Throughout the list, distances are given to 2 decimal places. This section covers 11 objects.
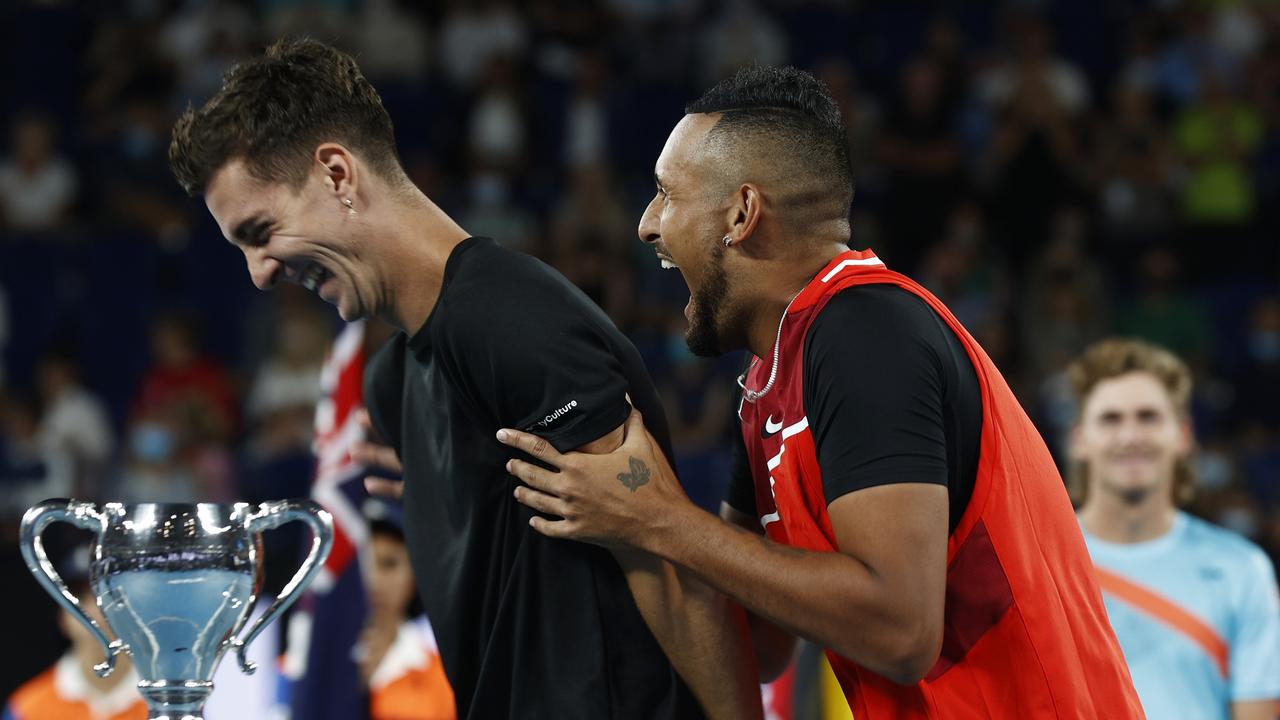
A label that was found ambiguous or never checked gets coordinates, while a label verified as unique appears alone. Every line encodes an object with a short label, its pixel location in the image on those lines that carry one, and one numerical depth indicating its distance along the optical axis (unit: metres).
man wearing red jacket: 4.55
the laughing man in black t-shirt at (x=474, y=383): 4.91
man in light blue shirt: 8.16
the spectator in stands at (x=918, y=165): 19.77
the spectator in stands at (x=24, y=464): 16.22
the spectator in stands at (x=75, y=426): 16.61
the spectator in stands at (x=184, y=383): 16.69
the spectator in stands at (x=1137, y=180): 20.37
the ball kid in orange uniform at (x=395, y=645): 11.30
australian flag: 9.46
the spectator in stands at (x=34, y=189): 19.37
